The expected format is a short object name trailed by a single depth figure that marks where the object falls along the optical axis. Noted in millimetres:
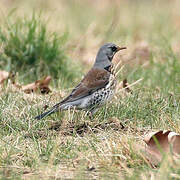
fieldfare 11180
